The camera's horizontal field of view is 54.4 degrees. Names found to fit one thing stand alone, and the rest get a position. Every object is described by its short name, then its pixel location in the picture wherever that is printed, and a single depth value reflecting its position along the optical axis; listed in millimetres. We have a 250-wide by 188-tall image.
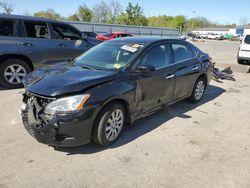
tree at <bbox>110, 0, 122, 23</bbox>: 72688
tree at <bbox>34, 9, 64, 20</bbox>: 64838
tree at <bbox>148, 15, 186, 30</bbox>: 93656
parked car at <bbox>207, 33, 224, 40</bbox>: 67812
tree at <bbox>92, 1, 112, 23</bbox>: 74125
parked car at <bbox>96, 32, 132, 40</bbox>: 19812
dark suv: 6180
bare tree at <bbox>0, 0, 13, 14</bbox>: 50688
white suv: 12284
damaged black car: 3111
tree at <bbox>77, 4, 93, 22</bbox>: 63969
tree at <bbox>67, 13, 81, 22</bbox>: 65750
